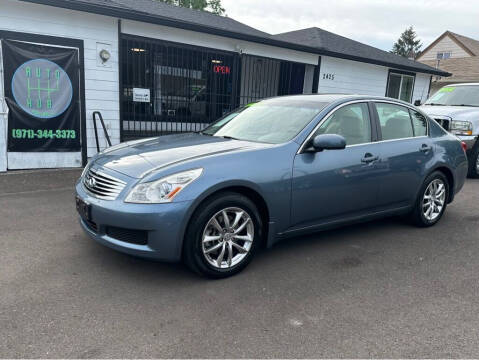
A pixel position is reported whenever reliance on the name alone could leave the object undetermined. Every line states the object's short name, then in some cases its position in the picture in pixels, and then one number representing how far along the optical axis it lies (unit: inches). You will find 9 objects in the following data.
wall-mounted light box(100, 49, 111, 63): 302.4
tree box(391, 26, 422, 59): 2510.6
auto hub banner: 269.4
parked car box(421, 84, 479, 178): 318.3
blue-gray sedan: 122.6
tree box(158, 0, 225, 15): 1485.0
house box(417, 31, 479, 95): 1061.4
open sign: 401.1
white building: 272.4
